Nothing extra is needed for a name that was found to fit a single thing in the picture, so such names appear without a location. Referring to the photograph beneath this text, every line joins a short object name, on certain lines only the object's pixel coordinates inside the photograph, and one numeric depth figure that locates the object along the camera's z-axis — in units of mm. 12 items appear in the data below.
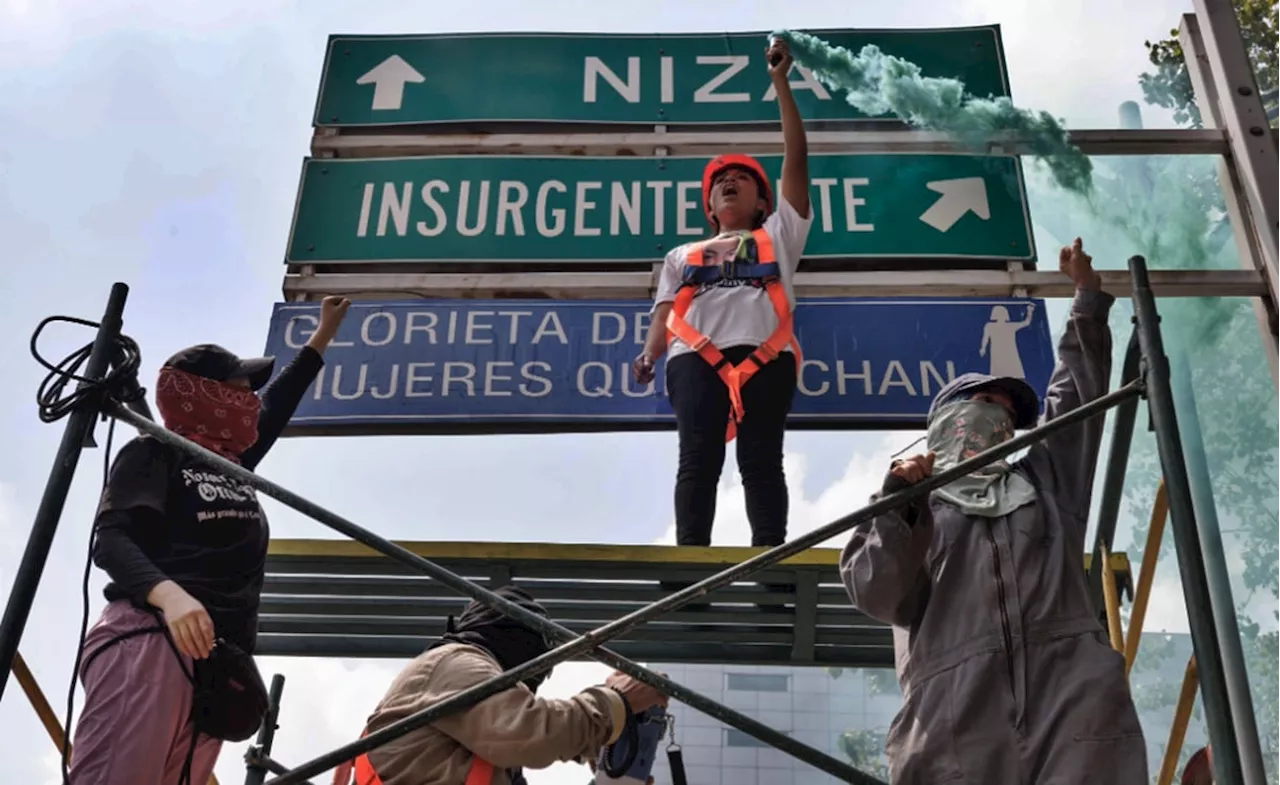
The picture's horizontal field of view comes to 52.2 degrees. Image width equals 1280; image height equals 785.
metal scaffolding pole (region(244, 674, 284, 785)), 5293
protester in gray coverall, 3055
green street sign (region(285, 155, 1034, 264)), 6891
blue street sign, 6387
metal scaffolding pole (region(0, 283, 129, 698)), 3047
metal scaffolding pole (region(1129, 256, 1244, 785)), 2660
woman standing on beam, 5363
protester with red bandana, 3611
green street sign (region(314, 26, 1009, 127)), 7480
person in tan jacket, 3264
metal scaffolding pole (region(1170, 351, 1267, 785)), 4203
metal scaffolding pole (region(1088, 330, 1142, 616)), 3787
